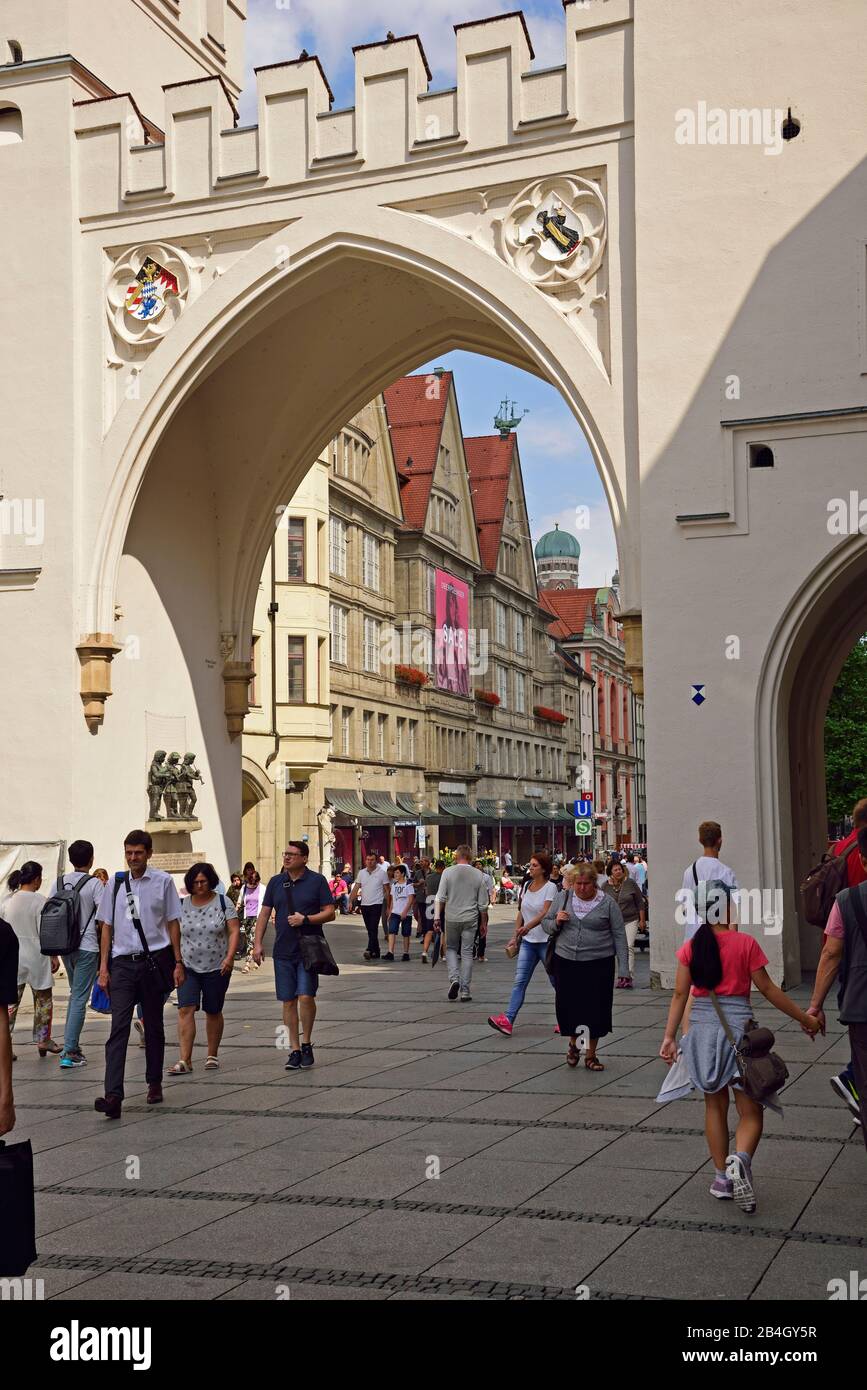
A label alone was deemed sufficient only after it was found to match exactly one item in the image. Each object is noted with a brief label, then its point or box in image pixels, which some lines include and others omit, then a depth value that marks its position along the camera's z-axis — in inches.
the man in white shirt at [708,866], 406.0
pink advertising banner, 2397.9
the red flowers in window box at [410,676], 2127.2
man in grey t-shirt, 614.5
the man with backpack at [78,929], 460.8
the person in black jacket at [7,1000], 203.9
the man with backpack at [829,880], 366.3
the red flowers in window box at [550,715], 3142.5
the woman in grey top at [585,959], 430.9
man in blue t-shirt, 445.1
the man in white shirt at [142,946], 392.2
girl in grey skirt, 273.7
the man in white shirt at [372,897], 884.0
